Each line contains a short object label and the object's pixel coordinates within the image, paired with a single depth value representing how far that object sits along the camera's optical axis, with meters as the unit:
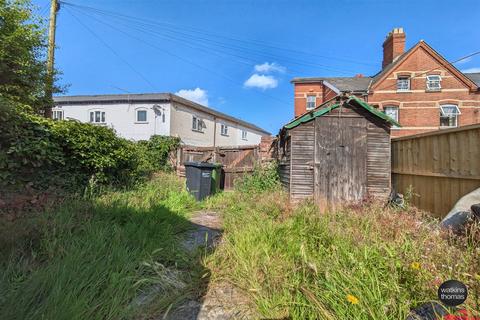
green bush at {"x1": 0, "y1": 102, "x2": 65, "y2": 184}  5.04
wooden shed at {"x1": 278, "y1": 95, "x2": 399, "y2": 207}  7.68
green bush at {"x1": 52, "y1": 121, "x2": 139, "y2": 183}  6.38
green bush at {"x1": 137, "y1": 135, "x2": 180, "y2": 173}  14.38
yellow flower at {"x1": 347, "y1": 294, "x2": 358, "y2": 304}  1.98
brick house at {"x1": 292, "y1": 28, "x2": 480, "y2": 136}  17.58
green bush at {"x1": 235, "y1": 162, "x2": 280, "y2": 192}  9.69
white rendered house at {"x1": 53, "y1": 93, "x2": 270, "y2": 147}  18.50
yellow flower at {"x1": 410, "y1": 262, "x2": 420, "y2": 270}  2.17
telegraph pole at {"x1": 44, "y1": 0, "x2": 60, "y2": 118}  9.54
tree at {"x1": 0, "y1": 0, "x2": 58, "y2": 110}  7.68
